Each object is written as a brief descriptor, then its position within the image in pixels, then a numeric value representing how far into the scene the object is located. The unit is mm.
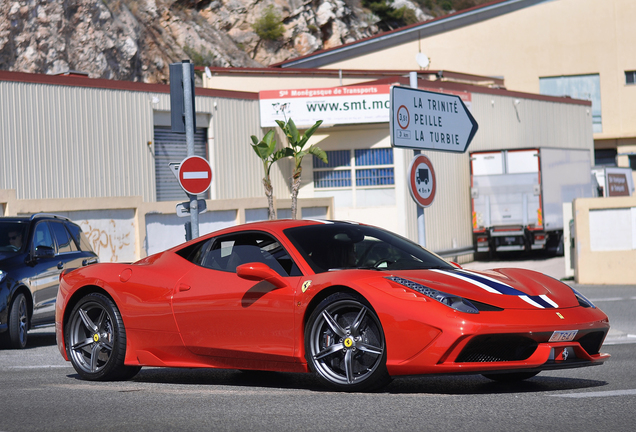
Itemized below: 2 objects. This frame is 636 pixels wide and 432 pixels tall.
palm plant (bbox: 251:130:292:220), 25953
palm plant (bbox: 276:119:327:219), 26109
